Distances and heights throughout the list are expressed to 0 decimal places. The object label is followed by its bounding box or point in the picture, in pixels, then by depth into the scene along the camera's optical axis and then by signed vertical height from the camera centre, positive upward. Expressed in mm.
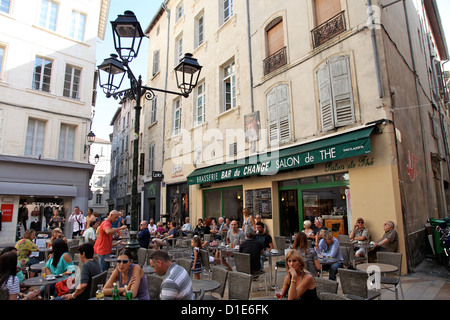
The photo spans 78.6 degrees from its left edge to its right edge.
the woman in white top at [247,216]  9541 -376
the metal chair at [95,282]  3656 -988
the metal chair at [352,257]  5879 -1146
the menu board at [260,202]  9922 +142
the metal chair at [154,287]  3777 -1092
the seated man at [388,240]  6293 -829
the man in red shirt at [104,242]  5855 -732
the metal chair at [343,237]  7313 -889
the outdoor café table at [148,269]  5127 -1168
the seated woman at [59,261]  4648 -887
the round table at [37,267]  5391 -1149
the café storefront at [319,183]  6766 +677
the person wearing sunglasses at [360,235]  6477 -758
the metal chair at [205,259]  5681 -1087
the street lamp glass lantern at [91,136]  15320 +3968
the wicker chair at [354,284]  3621 -1071
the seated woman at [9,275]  3348 -798
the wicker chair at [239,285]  3621 -1066
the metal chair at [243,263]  5379 -1126
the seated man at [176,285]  2955 -847
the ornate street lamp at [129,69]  4953 +2849
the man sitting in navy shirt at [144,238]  8188 -897
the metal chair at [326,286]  3299 -978
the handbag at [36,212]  13914 -148
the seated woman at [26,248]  5919 -842
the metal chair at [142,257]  6543 -1174
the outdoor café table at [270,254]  5982 -1130
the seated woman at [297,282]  3088 -874
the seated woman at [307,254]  4716 -849
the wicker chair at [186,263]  4950 -1022
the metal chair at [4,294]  3256 -992
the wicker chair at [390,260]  4512 -1027
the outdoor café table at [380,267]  4452 -1062
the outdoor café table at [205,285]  3774 -1123
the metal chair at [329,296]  2793 -940
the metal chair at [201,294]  3446 -1111
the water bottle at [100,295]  3075 -969
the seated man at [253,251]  5793 -957
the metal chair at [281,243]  7621 -1051
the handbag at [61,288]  4042 -1157
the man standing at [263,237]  7367 -844
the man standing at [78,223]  12172 -639
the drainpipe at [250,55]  11038 +6163
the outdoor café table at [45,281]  4156 -1112
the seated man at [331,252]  5266 -939
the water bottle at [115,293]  3055 -939
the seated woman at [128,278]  3408 -902
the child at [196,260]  5609 -1087
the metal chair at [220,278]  3997 -1063
